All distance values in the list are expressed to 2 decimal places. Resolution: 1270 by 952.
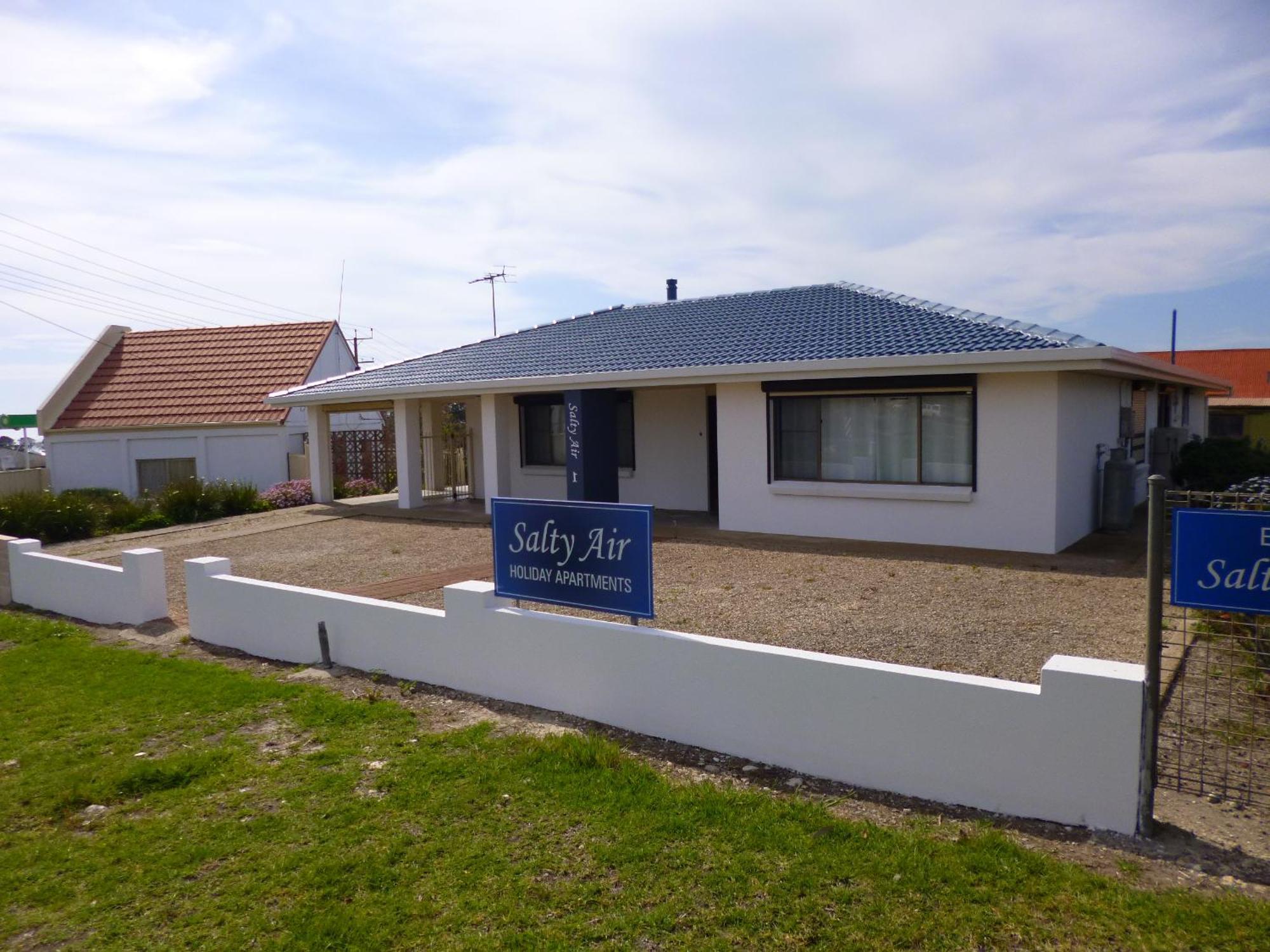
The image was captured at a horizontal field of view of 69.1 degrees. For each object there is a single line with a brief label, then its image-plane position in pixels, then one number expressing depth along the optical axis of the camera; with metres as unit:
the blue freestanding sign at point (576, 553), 6.38
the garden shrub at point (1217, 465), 17.00
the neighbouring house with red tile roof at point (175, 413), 23.61
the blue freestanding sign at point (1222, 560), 4.25
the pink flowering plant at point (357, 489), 23.05
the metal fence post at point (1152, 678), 4.32
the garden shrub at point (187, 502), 19.39
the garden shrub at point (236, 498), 20.27
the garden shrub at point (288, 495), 21.31
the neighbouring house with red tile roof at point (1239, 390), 35.94
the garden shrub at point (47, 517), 17.33
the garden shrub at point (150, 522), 18.64
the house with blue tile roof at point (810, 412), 12.07
